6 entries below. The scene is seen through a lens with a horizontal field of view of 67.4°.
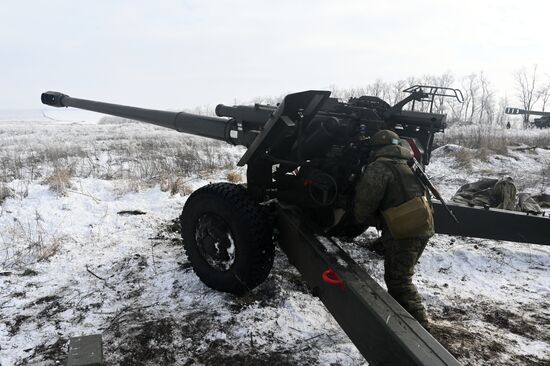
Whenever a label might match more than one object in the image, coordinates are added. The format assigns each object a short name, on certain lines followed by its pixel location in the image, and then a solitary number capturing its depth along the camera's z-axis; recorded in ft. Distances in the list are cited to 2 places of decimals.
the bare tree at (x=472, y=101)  217.36
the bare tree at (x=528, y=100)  216.84
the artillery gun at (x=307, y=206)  8.04
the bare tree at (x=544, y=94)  213.25
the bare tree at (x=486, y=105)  217.36
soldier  8.54
